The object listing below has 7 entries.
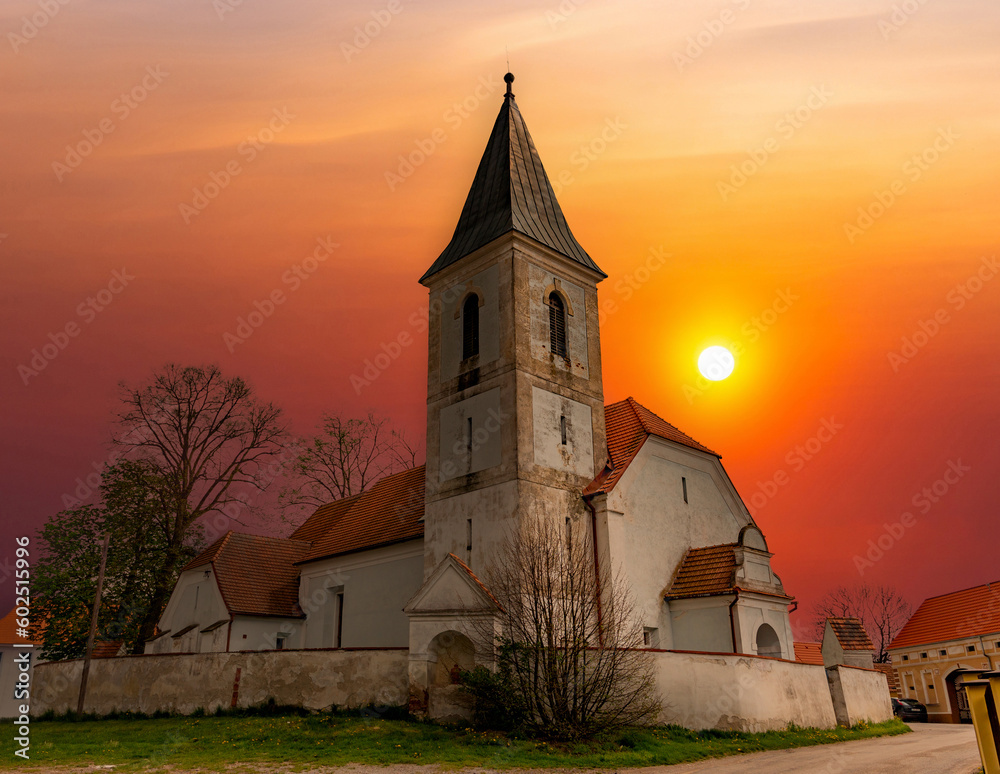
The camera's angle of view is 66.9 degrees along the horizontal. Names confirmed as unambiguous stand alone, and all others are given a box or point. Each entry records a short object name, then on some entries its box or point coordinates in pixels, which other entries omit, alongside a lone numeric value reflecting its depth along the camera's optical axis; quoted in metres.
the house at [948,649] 39.97
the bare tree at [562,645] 17.03
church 21.17
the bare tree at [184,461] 34.00
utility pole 24.83
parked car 34.59
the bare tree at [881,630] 62.47
